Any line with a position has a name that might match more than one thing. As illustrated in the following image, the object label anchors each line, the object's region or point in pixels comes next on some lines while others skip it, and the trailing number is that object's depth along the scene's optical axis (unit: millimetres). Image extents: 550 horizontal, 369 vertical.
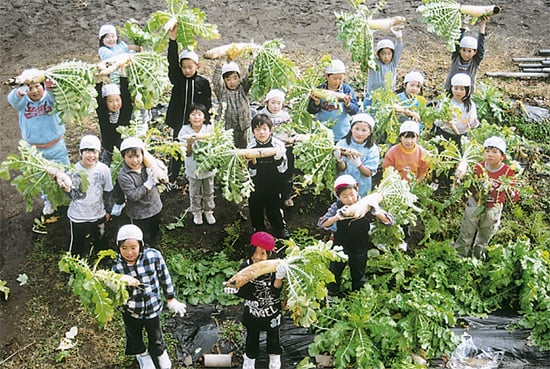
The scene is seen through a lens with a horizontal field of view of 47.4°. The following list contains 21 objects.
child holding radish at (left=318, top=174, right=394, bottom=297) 6770
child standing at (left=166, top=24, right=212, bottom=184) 8383
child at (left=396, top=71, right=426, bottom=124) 8195
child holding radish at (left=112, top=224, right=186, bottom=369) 5961
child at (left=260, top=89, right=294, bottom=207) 8070
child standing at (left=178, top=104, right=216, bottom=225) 7887
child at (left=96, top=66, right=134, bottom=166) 7918
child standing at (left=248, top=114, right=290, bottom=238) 7496
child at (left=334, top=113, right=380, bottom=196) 7484
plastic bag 6570
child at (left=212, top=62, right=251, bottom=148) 8305
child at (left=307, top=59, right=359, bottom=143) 8383
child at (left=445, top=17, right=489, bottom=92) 9227
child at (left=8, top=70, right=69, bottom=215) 7738
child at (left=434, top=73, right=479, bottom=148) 8539
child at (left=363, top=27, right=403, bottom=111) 9148
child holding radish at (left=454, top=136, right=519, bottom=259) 7285
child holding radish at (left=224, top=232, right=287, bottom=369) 5949
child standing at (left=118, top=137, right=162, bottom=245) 7078
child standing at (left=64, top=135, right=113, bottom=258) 7211
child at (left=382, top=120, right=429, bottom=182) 7680
